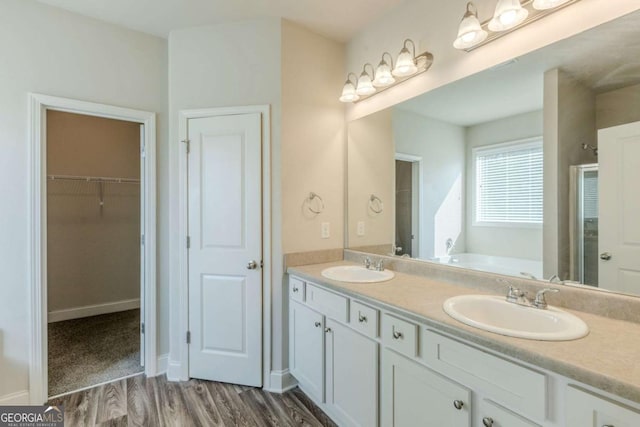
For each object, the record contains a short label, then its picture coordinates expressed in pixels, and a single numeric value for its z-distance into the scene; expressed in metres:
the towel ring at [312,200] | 2.43
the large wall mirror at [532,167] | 1.26
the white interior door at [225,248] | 2.28
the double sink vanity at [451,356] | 0.89
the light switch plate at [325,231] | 2.51
